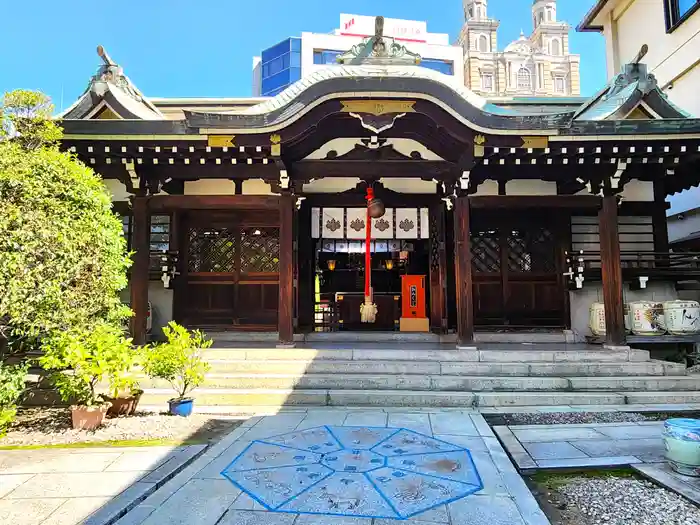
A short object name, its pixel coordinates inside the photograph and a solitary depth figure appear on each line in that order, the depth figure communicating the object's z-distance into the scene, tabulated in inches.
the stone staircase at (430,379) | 251.3
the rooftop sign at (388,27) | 1921.8
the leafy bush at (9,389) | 193.6
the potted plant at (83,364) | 201.3
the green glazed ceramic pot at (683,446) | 146.9
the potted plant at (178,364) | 219.9
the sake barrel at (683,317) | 321.1
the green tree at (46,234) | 192.9
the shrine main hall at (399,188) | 289.4
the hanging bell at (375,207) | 352.5
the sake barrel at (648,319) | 328.5
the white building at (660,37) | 447.2
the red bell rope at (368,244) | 354.0
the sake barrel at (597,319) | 345.1
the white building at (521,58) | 2288.4
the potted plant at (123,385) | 208.8
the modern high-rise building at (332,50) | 1800.0
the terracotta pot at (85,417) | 205.6
